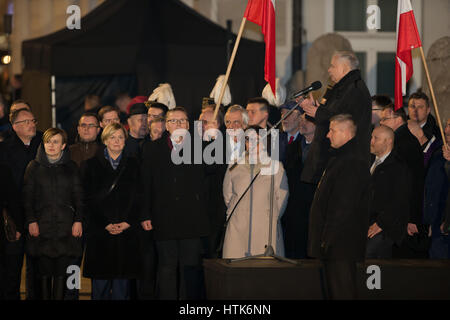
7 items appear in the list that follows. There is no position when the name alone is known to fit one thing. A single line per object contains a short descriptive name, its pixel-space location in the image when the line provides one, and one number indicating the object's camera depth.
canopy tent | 25.61
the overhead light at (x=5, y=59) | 23.67
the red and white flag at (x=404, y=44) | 17.78
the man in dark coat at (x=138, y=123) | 18.36
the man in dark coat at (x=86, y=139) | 17.94
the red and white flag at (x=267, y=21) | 17.19
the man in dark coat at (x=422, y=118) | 18.91
